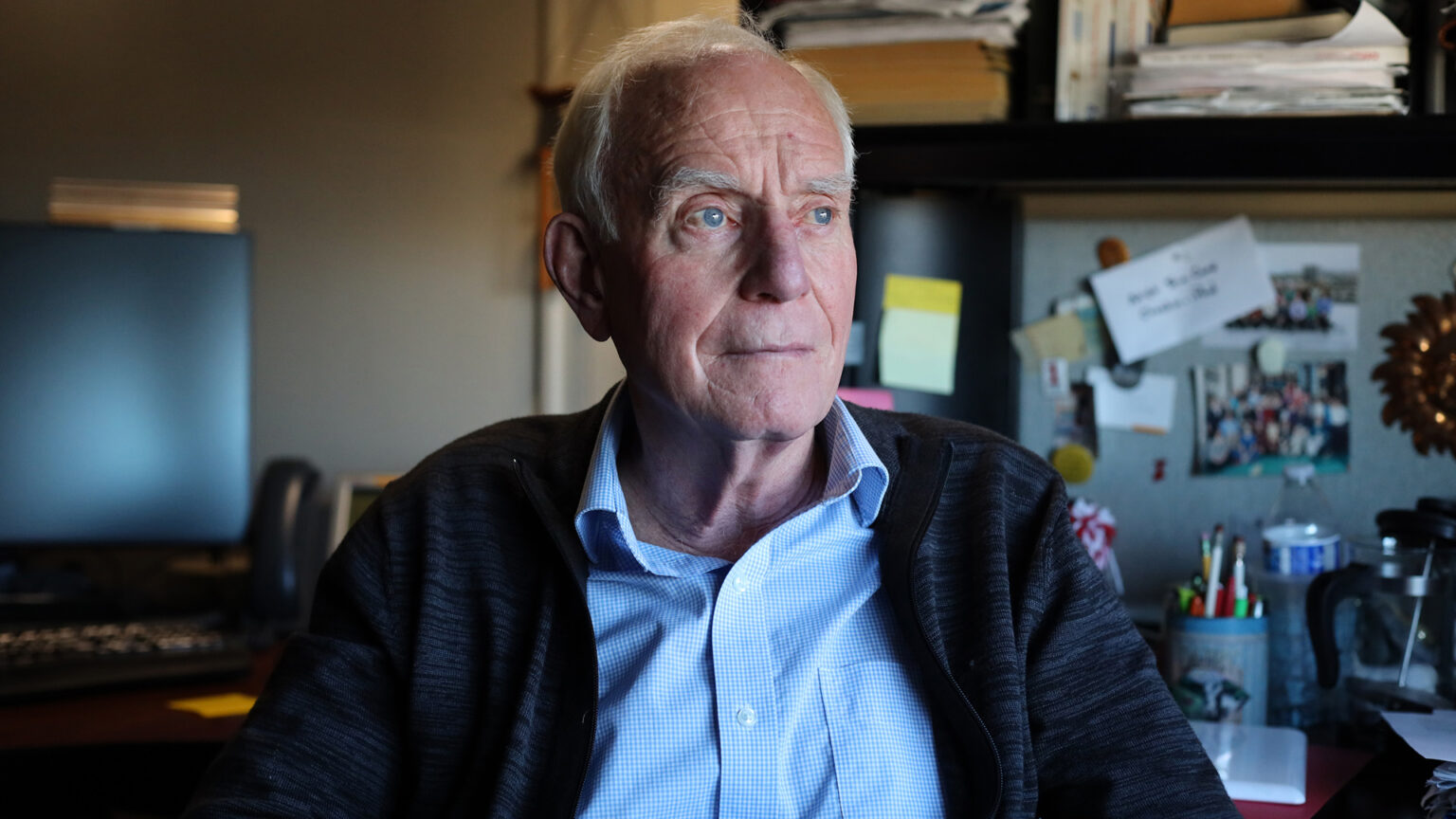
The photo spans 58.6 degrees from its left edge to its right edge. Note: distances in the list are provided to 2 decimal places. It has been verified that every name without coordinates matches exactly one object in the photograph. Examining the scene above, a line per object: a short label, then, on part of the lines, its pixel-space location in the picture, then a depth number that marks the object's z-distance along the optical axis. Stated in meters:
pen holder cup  1.41
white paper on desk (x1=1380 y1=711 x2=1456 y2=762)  1.18
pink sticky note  1.71
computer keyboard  1.59
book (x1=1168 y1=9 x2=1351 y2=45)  1.46
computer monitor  2.05
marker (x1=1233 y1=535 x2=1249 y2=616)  1.43
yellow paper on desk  1.55
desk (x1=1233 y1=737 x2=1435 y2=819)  1.19
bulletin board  1.71
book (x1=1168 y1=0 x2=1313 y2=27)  1.50
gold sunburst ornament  1.69
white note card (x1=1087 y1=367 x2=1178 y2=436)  1.80
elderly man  1.10
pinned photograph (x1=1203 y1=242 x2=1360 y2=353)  1.73
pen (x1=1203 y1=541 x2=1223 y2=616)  1.43
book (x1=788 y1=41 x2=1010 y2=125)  1.60
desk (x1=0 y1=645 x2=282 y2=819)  1.42
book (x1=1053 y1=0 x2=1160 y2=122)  1.57
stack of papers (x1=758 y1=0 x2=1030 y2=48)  1.56
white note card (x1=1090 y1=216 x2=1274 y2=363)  1.76
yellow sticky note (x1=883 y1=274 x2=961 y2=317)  1.77
